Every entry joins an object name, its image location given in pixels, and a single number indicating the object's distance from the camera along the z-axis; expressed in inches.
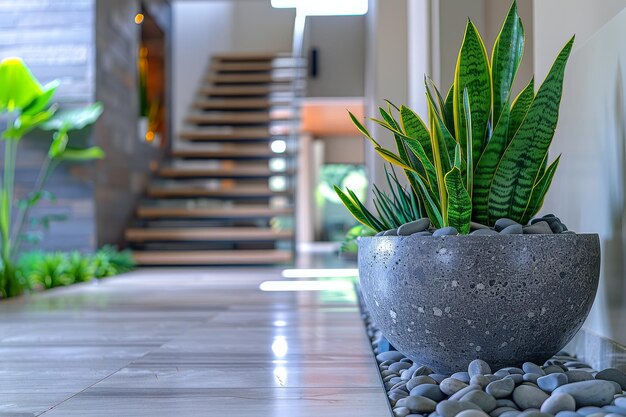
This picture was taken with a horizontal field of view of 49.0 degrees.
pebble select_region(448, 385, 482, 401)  39.4
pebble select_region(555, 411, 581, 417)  35.3
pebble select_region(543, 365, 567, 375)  47.1
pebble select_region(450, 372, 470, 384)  44.3
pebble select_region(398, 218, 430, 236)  49.1
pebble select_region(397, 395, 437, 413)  38.7
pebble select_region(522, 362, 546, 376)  44.4
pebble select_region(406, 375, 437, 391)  44.2
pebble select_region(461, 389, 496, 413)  38.2
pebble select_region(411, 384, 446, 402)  41.2
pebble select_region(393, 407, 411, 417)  38.3
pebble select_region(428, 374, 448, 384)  46.4
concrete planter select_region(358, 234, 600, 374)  43.7
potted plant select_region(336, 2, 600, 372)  43.9
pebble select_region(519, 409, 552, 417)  35.7
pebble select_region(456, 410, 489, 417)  35.6
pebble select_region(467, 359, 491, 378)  43.8
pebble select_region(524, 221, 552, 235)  46.3
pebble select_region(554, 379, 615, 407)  38.6
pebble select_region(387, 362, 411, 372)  51.6
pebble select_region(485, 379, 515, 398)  39.8
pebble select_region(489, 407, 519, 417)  37.4
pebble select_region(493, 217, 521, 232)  46.9
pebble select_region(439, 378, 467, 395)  41.4
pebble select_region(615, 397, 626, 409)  37.5
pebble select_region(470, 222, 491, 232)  47.4
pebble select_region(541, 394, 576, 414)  36.9
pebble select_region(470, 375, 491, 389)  41.5
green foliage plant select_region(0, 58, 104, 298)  121.6
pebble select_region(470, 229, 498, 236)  44.5
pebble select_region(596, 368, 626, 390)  44.1
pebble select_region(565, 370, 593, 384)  43.8
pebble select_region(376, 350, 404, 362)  55.0
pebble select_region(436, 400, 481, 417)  36.7
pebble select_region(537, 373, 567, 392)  41.5
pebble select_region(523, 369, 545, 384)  43.3
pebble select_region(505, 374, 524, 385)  42.6
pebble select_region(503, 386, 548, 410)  39.0
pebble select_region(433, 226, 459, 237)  45.6
